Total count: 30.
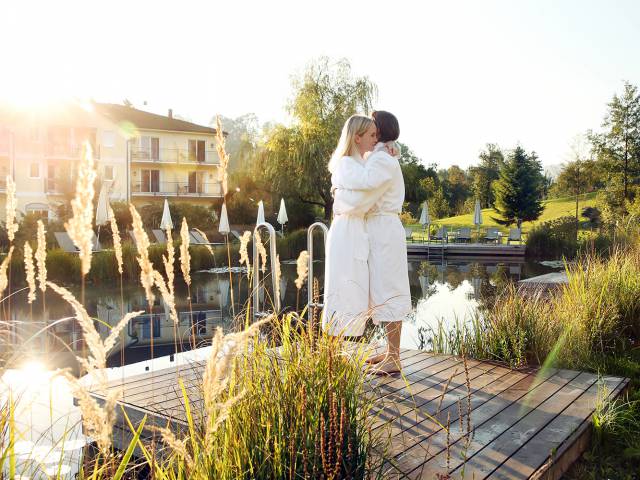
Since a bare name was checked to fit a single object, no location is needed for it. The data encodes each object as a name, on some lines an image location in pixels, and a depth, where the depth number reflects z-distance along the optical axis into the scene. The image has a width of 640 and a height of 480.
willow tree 25.11
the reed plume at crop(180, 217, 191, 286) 1.81
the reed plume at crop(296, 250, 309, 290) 2.09
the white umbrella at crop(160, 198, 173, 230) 17.30
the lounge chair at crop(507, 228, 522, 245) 24.16
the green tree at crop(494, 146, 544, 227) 36.53
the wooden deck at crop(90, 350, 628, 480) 2.45
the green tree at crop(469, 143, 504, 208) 46.50
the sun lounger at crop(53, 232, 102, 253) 14.76
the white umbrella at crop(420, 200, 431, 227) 23.86
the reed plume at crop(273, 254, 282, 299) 2.55
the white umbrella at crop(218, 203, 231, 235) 18.06
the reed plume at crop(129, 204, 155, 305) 1.31
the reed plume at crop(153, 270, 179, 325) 1.49
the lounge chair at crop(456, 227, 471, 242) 25.41
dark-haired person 3.56
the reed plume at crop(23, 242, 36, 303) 1.72
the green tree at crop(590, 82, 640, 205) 34.25
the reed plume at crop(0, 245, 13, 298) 1.58
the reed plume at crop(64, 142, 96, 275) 1.13
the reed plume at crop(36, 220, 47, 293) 1.54
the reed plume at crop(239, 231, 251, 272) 2.25
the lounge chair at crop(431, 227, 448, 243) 23.90
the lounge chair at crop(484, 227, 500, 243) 24.94
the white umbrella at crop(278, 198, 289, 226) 20.23
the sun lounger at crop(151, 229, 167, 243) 19.25
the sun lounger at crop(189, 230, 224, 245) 19.80
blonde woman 3.57
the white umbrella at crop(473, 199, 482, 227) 25.28
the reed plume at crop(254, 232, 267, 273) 2.44
